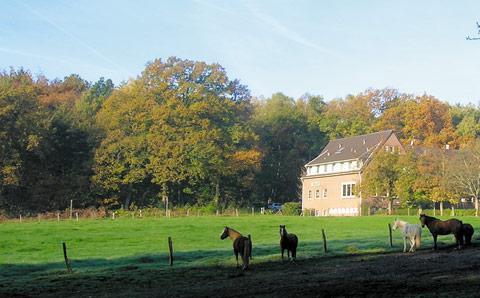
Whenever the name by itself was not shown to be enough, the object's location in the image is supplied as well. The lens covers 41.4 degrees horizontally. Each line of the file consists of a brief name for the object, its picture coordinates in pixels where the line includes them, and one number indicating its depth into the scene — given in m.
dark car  91.55
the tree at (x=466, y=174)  75.50
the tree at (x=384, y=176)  76.44
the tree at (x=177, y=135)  76.06
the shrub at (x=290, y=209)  83.25
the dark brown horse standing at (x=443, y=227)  28.66
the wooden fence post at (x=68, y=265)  25.22
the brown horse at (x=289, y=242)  25.98
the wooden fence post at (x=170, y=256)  26.55
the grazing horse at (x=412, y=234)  29.27
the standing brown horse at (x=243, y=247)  24.00
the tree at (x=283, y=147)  96.88
